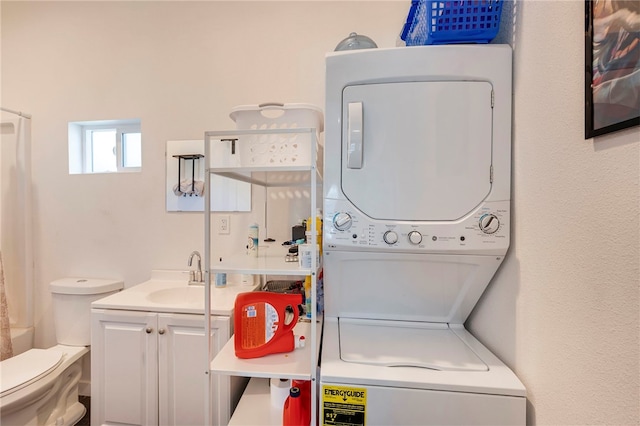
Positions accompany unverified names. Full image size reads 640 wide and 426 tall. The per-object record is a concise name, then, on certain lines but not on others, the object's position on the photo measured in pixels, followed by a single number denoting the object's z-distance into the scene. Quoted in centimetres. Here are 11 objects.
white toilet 133
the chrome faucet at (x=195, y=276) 179
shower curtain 173
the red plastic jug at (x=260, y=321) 101
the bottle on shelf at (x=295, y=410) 96
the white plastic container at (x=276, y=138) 109
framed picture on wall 55
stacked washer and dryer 95
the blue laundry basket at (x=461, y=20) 93
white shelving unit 90
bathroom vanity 139
